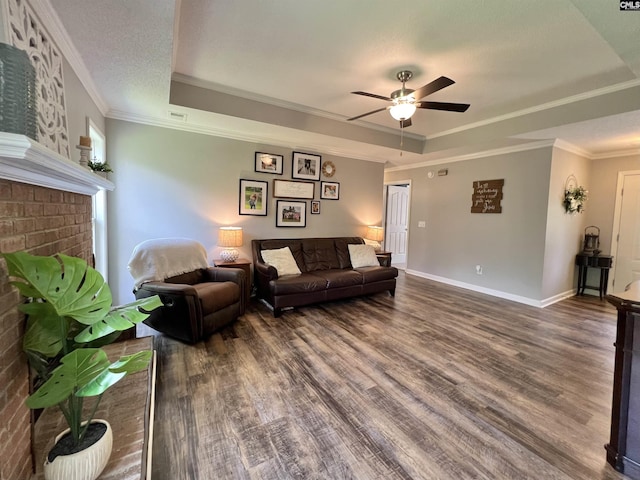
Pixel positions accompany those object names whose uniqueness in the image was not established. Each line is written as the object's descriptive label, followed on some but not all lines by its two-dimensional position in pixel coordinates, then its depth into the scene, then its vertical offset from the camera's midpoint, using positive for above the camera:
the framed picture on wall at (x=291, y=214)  4.46 +0.09
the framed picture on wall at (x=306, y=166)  4.51 +0.89
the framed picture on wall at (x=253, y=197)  4.13 +0.30
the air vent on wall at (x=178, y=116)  3.25 +1.18
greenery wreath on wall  4.30 +0.48
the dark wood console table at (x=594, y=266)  4.49 -0.59
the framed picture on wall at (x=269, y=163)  4.21 +0.85
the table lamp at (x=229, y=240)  3.73 -0.31
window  3.16 -0.07
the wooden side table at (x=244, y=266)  3.62 -0.64
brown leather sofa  3.54 -0.78
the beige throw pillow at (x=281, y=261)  3.86 -0.59
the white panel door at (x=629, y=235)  4.36 -0.05
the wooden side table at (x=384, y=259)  4.82 -0.63
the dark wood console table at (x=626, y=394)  1.43 -0.85
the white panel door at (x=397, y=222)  6.91 +0.02
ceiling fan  2.43 +1.10
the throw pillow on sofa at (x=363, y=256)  4.56 -0.56
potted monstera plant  0.95 -0.52
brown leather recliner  2.60 -0.74
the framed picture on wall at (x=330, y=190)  4.82 +0.52
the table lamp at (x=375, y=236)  5.16 -0.25
